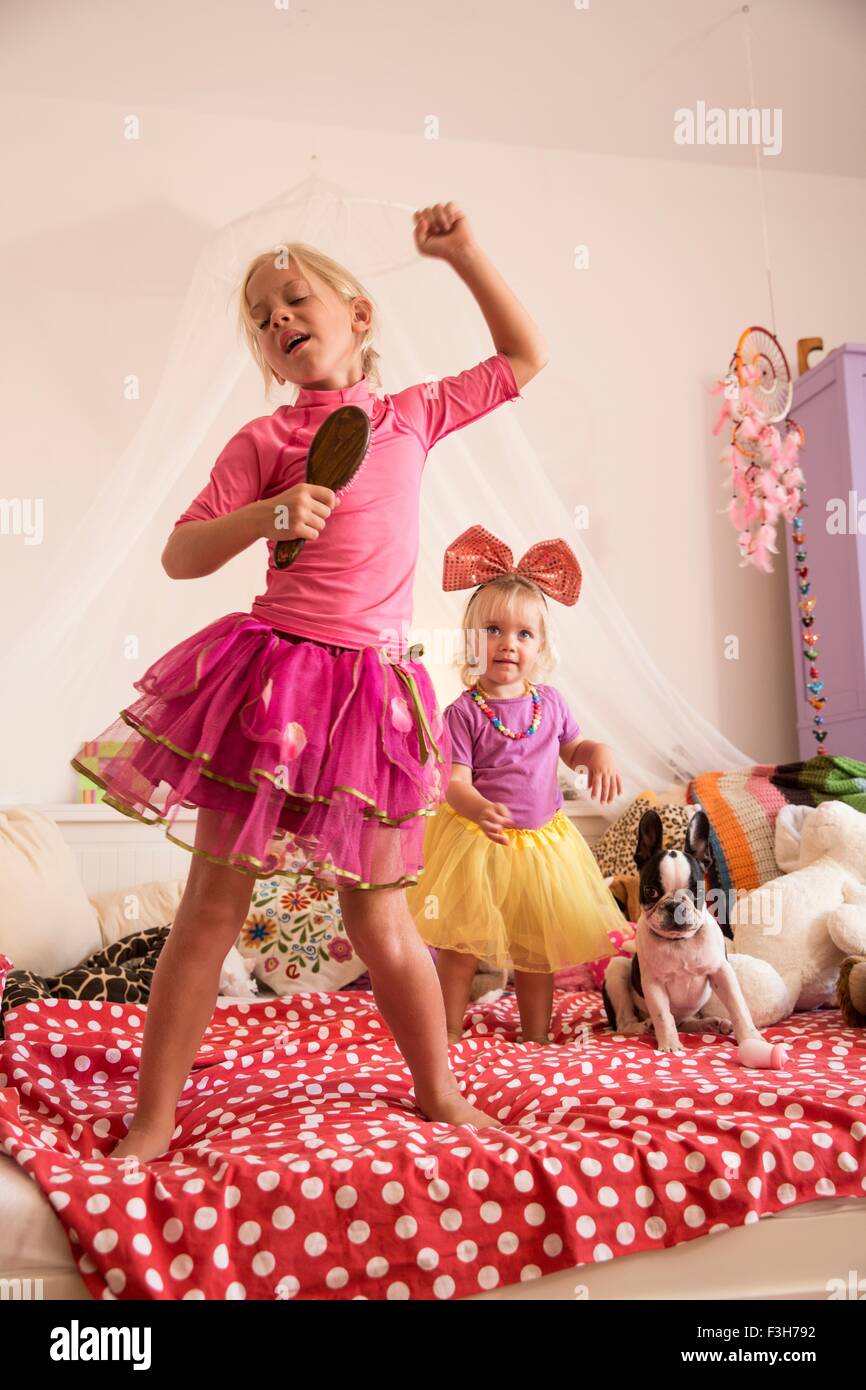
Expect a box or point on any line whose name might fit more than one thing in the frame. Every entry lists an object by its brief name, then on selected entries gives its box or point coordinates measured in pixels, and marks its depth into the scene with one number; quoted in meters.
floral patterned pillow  2.52
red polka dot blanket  1.00
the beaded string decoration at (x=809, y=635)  3.36
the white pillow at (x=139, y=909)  2.62
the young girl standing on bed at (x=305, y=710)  1.26
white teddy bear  1.86
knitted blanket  2.67
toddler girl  1.84
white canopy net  2.82
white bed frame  3.08
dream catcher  3.43
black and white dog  1.67
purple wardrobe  3.51
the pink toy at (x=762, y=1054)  1.50
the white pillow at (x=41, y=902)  2.34
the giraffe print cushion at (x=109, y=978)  2.10
